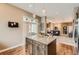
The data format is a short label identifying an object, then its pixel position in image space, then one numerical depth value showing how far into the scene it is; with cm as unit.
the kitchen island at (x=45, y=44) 95
